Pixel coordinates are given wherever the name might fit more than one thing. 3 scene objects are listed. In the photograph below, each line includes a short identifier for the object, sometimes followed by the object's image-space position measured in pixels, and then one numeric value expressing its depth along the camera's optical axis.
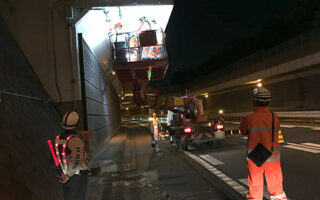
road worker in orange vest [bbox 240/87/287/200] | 3.84
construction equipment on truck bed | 12.10
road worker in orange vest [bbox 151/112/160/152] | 13.04
